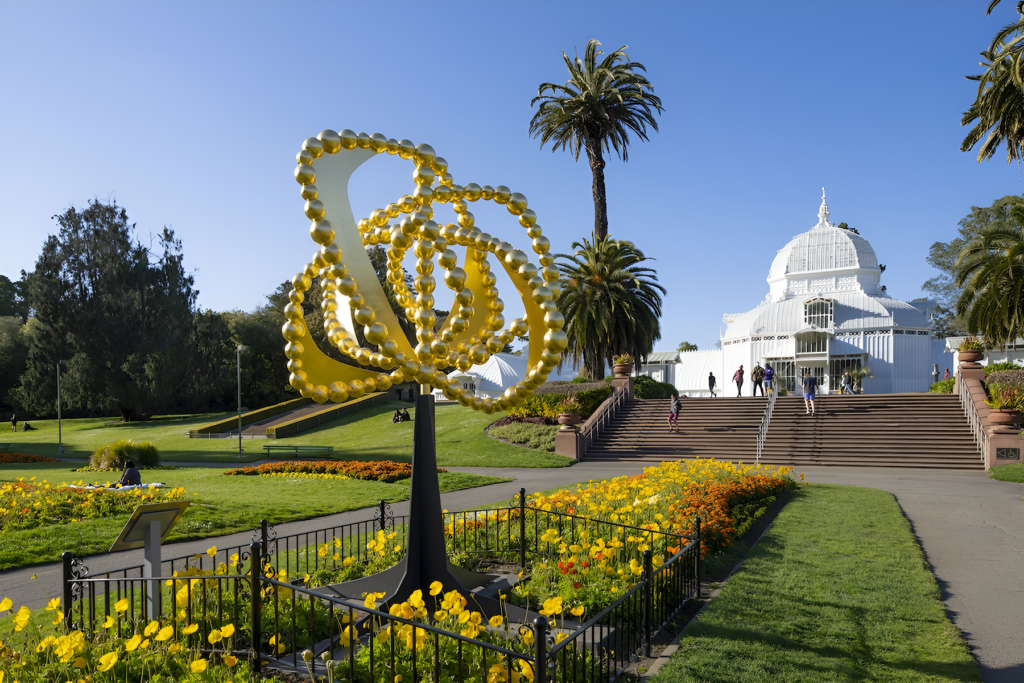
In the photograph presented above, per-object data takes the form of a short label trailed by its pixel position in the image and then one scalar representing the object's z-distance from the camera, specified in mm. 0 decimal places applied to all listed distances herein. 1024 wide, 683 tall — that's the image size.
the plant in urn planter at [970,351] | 25016
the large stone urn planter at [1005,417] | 19922
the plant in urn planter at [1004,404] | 19984
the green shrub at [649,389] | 33375
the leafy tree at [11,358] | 56125
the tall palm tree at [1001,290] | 19422
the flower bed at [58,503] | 11016
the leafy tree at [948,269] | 59969
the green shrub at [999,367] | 26094
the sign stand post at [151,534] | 5465
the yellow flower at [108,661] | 3822
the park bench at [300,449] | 27456
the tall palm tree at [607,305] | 33188
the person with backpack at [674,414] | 26625
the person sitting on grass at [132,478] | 15305
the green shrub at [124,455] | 22130
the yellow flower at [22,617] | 4203
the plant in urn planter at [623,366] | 30953
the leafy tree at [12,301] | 70875
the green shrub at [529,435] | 27203
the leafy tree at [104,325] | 49000
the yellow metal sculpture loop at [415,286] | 6070
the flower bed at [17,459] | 25403
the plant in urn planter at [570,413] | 26484
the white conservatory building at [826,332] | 43094
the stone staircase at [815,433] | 21953
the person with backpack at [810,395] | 26172
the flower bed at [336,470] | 18641
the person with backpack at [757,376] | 33531
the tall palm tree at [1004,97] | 17188
